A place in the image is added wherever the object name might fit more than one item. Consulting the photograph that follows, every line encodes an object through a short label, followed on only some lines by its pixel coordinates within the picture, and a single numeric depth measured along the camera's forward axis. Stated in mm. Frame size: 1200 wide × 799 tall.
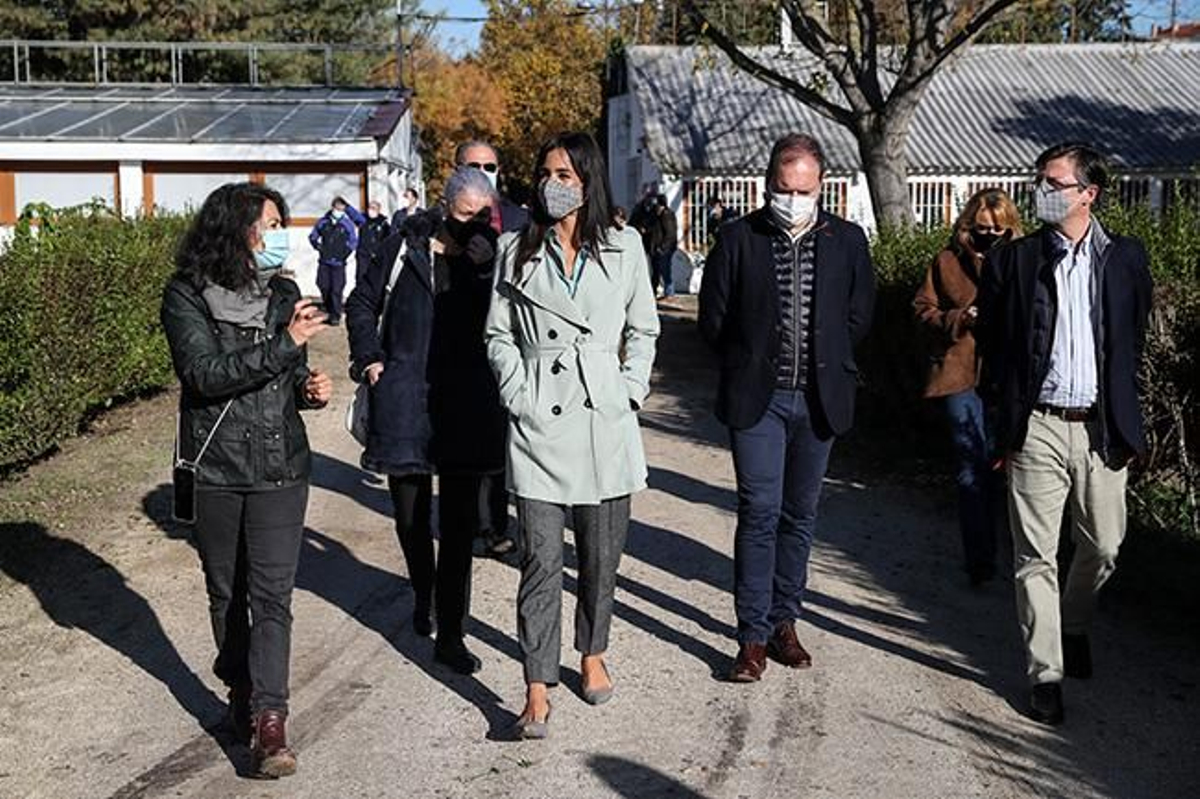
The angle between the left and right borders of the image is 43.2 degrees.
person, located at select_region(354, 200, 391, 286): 16694
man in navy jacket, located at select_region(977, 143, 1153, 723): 5594
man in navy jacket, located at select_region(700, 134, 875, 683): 6070
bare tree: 15391
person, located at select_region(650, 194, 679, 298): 25094
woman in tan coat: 7477
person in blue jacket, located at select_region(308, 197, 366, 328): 20203
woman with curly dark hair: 5141
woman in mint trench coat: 5527
